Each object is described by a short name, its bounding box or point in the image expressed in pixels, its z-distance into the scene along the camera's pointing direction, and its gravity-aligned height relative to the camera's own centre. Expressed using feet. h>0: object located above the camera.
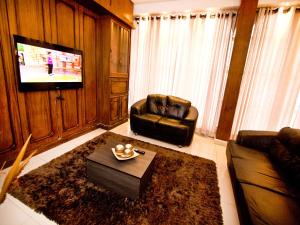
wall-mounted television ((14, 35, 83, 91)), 6.72 +0.14
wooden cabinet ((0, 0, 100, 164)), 6.35 -1.15
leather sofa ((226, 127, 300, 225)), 4.12 -3.21
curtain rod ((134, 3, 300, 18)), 9.12 +4.71
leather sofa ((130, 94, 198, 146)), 9.89 -2.90
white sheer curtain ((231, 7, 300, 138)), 9.46 +0.76
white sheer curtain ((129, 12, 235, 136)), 11.08 +1.59
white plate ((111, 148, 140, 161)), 5.84 -3.11
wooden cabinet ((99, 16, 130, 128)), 10.59 +0.22
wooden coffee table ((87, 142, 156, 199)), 5.43 -3.48
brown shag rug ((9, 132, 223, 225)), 5.05 -4.47
